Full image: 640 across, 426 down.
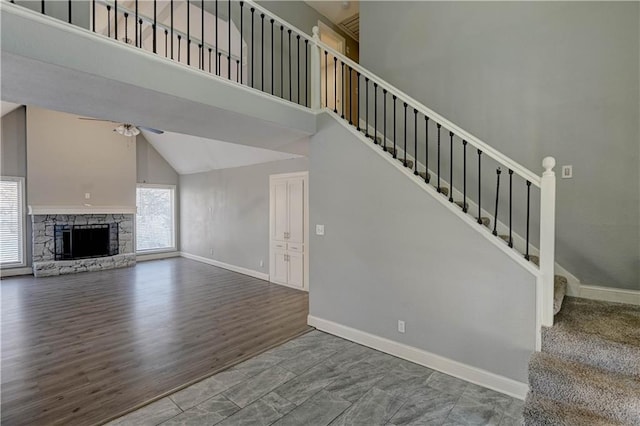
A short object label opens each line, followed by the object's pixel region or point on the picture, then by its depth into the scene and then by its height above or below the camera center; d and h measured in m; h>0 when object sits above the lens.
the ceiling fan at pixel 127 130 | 5.92 +1.52
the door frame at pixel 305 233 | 5.88 -0.49
